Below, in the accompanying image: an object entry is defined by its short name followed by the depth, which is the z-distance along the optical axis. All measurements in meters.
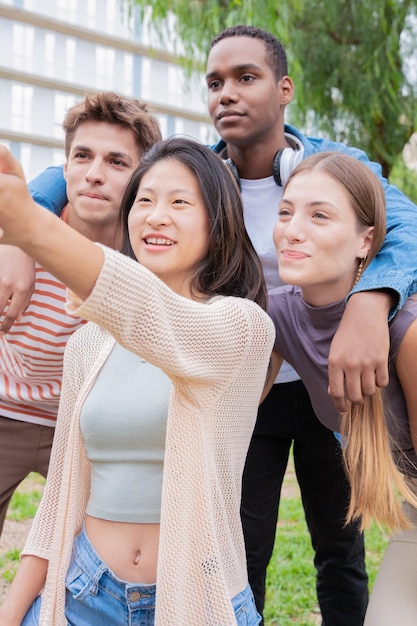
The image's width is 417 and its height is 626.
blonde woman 1.92
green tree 6.91
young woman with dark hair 1.48
